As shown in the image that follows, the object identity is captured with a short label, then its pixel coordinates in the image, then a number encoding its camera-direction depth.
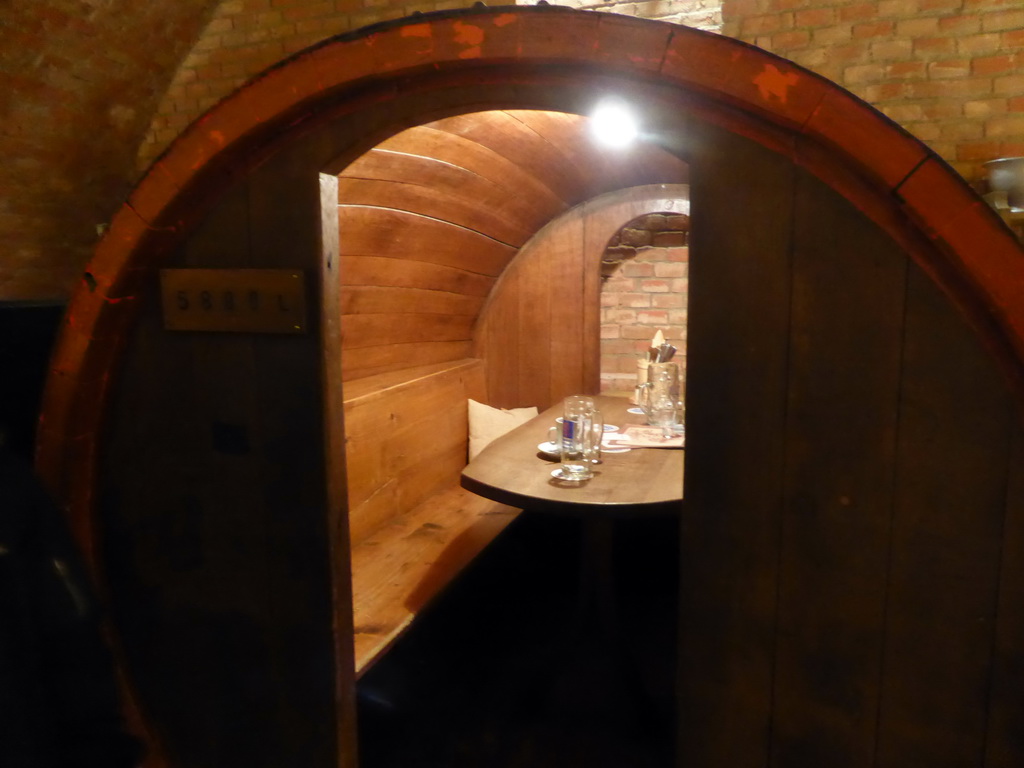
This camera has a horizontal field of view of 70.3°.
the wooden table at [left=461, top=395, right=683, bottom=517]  2.31
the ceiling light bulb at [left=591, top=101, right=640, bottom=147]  1.61
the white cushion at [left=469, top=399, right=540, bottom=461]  4.41
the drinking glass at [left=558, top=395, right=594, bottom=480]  2.69
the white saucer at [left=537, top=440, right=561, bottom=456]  2.86
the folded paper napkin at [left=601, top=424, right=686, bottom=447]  3.08
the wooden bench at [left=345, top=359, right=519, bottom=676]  2.71
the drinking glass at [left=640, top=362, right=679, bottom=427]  3.40
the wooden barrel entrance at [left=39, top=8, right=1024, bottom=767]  1.44
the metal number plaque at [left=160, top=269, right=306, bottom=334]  1.87
